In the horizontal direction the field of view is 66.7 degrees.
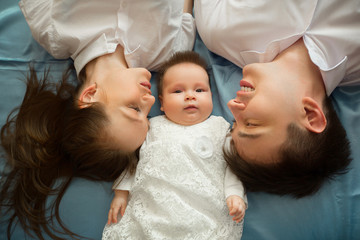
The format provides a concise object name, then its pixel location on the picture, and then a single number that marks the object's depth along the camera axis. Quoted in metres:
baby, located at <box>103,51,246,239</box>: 0.91
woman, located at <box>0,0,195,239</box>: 0.98
